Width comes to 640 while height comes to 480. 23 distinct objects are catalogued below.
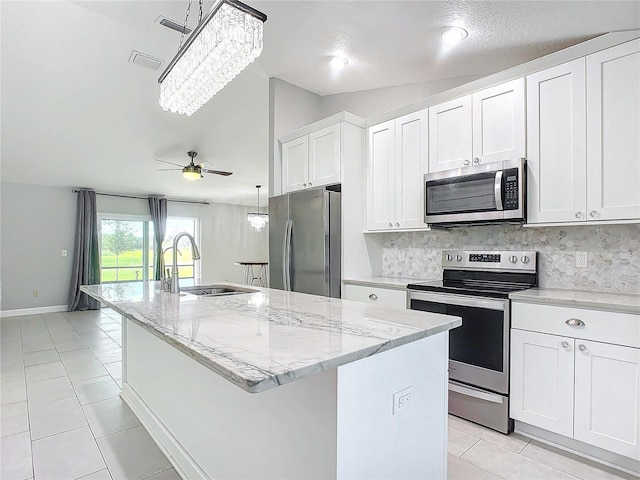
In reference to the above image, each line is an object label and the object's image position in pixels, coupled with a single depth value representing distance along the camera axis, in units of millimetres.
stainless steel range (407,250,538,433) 2271
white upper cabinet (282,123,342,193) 3365
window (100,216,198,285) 7590
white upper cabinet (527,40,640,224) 2008
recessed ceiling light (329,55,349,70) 3088
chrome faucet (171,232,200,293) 2297
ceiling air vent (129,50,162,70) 3438
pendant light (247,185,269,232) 7980
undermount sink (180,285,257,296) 2649
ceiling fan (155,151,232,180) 4945
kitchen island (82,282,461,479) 1044
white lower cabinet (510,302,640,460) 1818
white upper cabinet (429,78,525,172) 2451
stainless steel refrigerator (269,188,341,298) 3215
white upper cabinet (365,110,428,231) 3020
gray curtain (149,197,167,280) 7949
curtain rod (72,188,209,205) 7394
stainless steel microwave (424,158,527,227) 2400
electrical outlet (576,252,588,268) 2400
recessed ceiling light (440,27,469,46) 2439
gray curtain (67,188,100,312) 6926
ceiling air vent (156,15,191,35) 2639
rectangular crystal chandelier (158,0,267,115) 1457
